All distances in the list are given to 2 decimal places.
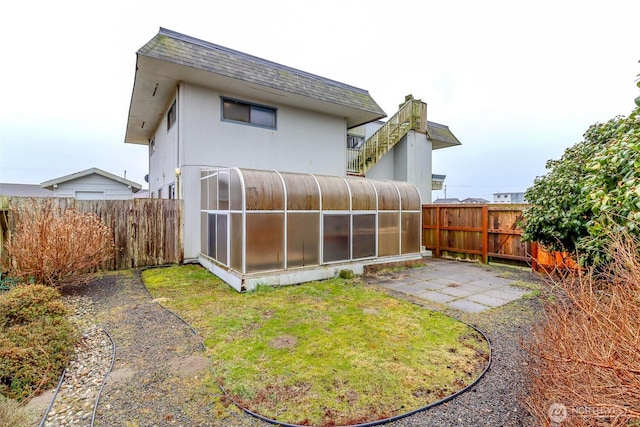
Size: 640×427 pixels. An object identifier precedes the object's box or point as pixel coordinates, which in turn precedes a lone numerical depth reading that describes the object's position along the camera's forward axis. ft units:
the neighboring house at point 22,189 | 83.05
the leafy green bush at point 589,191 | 8.77
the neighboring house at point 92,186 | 46.50
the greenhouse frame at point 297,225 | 20.71
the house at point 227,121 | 25.63
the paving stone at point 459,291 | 20.67
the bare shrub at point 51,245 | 18.21
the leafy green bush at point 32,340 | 9.37
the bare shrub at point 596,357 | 4.73
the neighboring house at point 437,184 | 62.85
